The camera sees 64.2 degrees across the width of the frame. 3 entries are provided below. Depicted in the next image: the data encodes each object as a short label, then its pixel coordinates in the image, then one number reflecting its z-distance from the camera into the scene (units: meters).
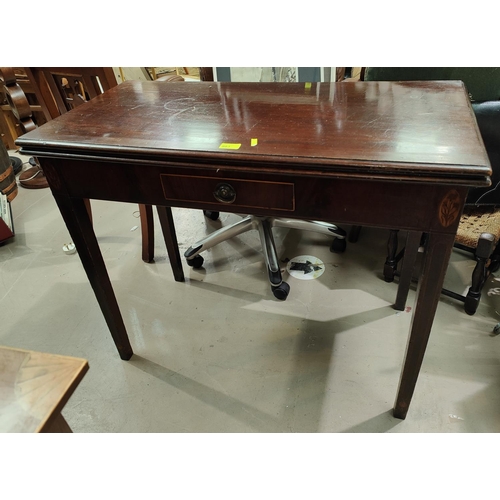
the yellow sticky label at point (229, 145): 0.79
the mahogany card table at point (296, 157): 0.71
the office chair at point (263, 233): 1.63
